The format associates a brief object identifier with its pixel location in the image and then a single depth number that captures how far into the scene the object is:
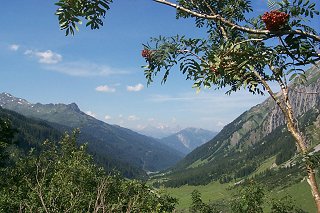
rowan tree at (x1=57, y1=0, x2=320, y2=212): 5.05
